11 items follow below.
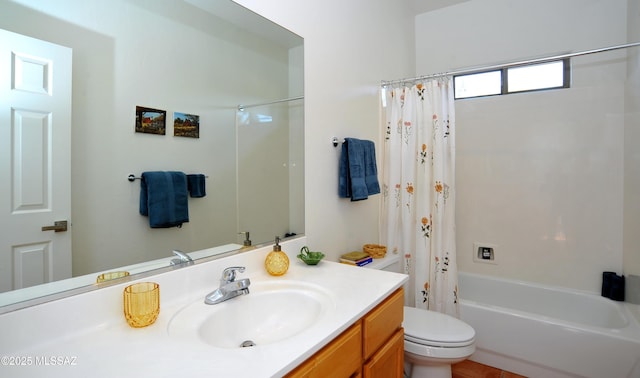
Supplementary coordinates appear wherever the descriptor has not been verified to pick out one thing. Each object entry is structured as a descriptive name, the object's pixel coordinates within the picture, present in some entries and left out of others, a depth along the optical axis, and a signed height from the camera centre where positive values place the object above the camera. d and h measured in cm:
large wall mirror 87 +25
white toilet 153 -77
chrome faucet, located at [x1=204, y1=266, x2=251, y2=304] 104 -34
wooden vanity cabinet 81 -50
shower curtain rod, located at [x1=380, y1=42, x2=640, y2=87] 176 +76
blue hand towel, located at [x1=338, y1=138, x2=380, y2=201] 187 +11
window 243 +91
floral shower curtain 201 +0
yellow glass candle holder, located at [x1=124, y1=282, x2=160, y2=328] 83 -32
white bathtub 170 -90
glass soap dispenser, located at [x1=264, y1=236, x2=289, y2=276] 129 -31
